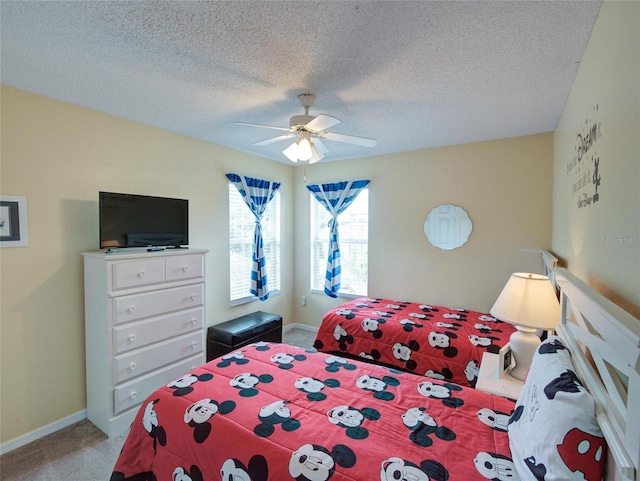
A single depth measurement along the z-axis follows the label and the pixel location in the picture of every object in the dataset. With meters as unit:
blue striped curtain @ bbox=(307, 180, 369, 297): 4.15
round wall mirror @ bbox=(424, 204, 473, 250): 3.50
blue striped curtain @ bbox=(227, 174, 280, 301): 3.83
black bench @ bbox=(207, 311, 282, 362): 3.22
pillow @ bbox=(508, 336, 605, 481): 0.87
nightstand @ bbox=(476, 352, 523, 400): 1.73
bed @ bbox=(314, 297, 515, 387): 2.46
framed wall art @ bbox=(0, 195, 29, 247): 2.08
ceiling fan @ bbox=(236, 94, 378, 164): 2.05
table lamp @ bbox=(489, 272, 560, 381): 1.81
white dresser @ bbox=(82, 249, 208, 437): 2.26
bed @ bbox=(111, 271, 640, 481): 0.87
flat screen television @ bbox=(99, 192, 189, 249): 2.40
